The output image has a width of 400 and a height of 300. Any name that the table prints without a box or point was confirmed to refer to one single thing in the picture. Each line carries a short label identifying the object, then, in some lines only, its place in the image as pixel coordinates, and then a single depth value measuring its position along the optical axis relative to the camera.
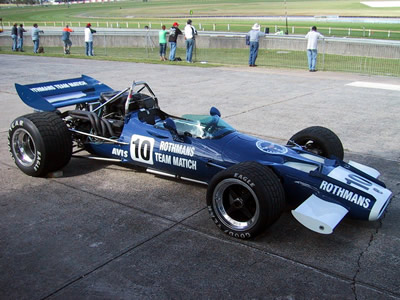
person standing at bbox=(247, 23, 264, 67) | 17.81
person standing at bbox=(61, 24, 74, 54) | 24.34
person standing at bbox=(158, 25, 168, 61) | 20.45
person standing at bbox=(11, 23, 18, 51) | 26.65
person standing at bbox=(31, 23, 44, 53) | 25.14
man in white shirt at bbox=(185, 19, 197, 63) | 19.23
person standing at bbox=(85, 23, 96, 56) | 22.55
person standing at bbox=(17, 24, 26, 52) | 26.91
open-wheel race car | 4.72
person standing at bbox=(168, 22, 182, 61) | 19.98
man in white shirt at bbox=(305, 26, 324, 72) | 16.33
